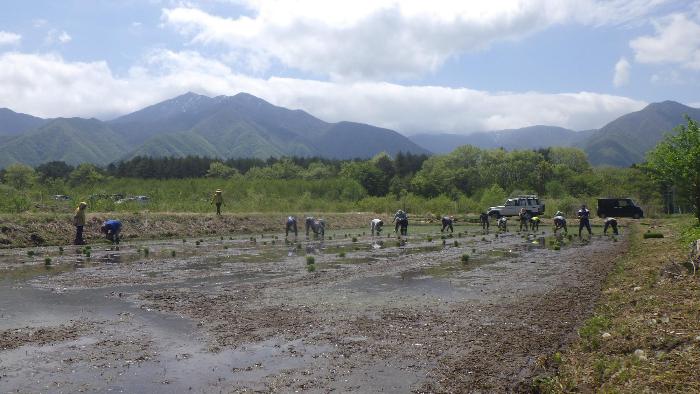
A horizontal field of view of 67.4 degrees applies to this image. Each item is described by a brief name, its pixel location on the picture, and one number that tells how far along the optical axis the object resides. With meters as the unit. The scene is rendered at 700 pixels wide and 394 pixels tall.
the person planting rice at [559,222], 35.98
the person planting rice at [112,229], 29.88
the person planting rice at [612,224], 35.45
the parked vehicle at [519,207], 54.34
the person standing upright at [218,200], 41.47
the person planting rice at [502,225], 40.81
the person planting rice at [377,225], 38.29
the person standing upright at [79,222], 28.72
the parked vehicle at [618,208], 53.50
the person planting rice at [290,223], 36.33
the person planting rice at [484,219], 44.13
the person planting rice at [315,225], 36.88
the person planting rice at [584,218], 34.28
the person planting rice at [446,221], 40.24
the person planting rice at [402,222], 37.94
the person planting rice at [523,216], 40.94
